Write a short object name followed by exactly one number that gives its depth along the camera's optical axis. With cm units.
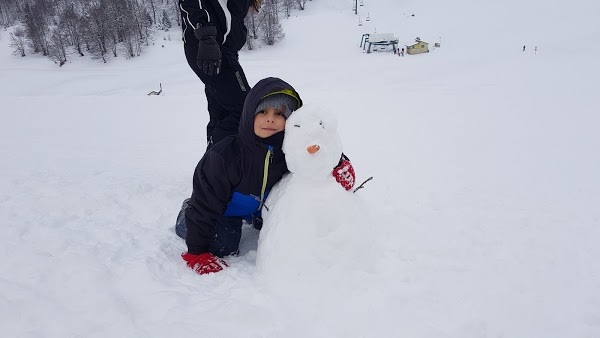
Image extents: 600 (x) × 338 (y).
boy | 205
